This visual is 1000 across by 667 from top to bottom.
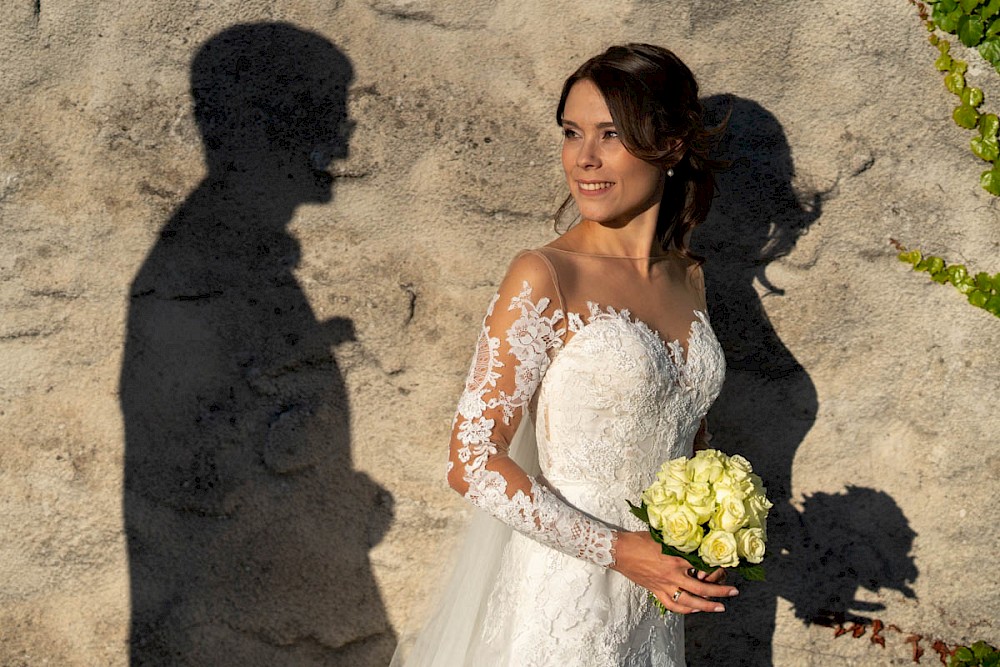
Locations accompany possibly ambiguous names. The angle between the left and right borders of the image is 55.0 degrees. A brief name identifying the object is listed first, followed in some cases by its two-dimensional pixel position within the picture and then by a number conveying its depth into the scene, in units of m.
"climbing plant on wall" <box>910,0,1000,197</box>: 3.56
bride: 2.62
